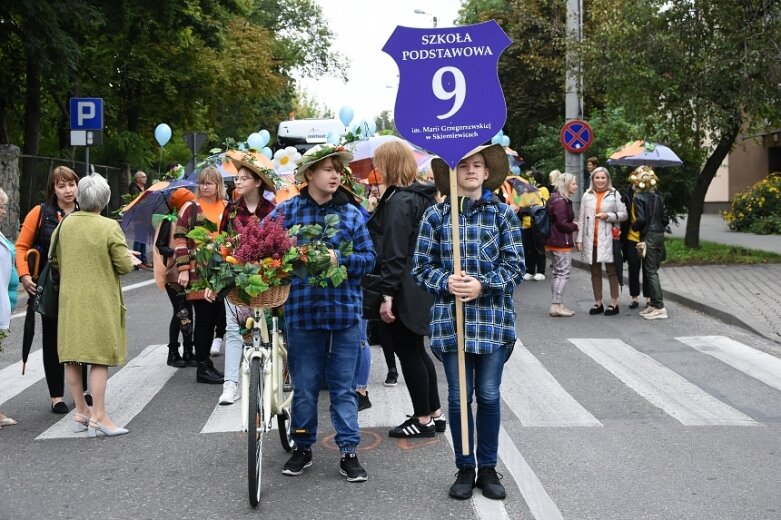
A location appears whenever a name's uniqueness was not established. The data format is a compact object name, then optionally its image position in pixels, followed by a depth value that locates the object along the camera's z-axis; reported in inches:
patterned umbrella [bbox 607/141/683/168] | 569.6
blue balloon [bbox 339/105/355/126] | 730.8
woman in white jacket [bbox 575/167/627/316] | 481.1
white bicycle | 196.1
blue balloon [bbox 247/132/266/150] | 503.2
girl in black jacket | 241.8
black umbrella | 293.3
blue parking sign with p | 743.1
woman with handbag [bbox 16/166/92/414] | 288.2
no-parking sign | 800.9
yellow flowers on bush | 1095.0
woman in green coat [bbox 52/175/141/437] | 253.0
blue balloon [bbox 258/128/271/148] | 566.9
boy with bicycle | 215.3
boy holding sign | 196.9
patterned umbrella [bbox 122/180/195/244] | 335.9
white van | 1160.8
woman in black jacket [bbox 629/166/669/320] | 473.7
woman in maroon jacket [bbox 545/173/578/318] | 487.5
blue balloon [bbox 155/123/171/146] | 786.2
